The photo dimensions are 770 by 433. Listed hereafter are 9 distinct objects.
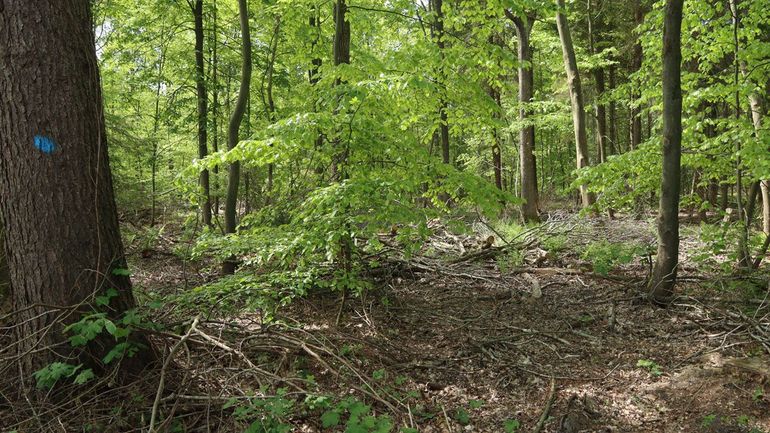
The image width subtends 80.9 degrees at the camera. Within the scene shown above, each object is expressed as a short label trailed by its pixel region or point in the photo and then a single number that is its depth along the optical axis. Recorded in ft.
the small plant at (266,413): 9.69
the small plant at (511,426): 11.37
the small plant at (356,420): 9.29
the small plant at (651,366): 14.28
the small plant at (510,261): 25.09
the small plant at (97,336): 9.41
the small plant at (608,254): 23.02
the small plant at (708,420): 11.43
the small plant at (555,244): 27.71
